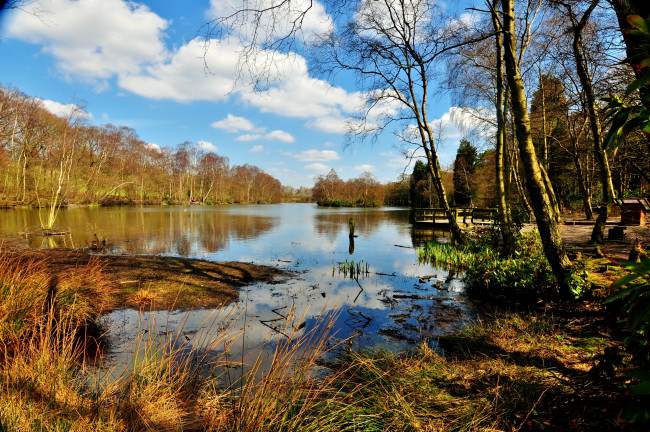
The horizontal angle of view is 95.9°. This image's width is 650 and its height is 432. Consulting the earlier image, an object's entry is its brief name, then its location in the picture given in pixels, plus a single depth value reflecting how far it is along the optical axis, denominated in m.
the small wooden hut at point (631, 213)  11.91
